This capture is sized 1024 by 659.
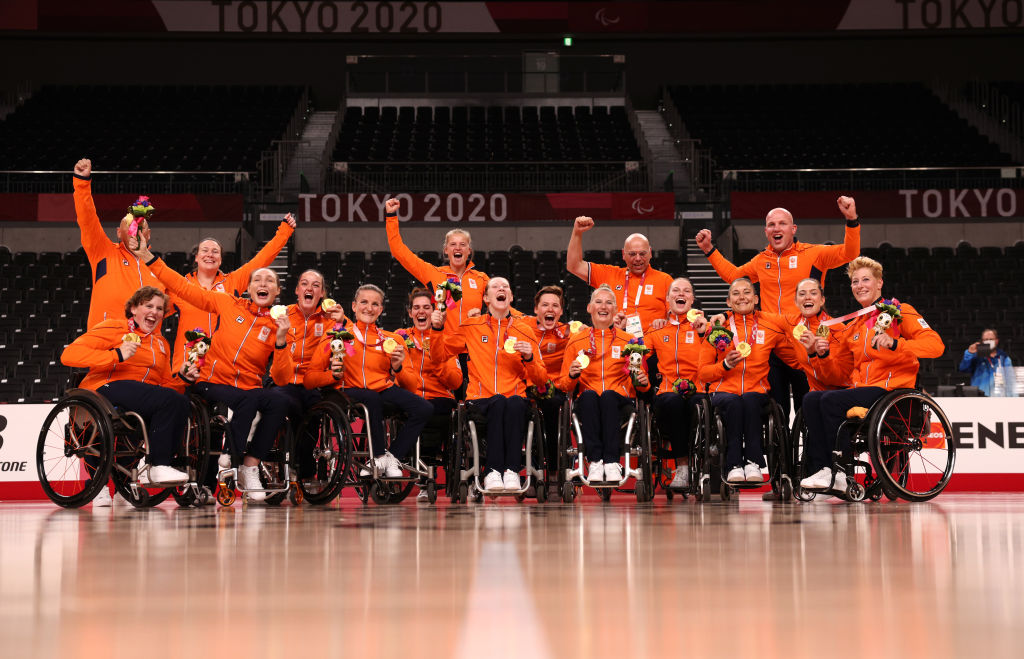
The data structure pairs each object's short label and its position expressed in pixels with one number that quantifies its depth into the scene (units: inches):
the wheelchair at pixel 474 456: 235.3
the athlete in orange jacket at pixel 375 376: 240.1
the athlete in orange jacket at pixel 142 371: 219.8
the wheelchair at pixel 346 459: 232.1
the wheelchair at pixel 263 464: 228.4
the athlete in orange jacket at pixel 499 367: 236.4
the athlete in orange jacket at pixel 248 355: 233.1
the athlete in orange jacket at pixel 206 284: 256.7
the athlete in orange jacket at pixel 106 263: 254.2
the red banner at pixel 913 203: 631.2
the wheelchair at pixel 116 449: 214.5
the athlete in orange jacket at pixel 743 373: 240.4
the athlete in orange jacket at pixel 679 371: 253.3
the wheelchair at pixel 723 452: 238.7
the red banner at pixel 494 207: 627.5
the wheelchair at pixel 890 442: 220.1
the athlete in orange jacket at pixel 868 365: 231.0
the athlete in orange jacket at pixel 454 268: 272.8
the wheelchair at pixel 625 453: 235.3
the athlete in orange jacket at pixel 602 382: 237.3
